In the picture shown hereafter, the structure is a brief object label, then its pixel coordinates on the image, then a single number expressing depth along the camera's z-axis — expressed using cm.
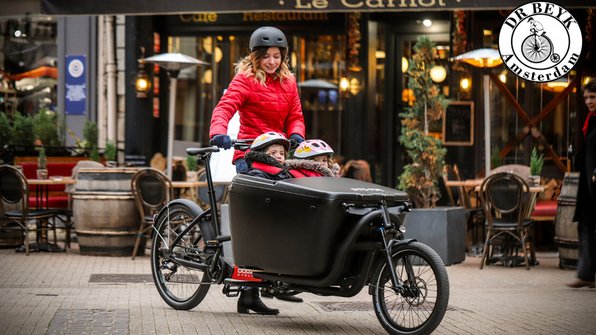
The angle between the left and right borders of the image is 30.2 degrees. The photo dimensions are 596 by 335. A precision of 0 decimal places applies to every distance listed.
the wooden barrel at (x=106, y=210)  1258
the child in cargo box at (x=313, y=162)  737
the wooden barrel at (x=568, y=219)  1132
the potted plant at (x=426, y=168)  1135
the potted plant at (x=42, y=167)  1403
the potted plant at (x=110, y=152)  1545
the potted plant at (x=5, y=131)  1767
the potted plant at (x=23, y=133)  1778
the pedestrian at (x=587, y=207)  962
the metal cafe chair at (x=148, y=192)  1243
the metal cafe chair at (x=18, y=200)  1313
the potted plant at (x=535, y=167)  1349
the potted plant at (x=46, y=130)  1789
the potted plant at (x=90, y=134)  1792
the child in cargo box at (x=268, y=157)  732
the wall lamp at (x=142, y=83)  1711
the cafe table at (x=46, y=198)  1344
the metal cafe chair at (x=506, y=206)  1198
